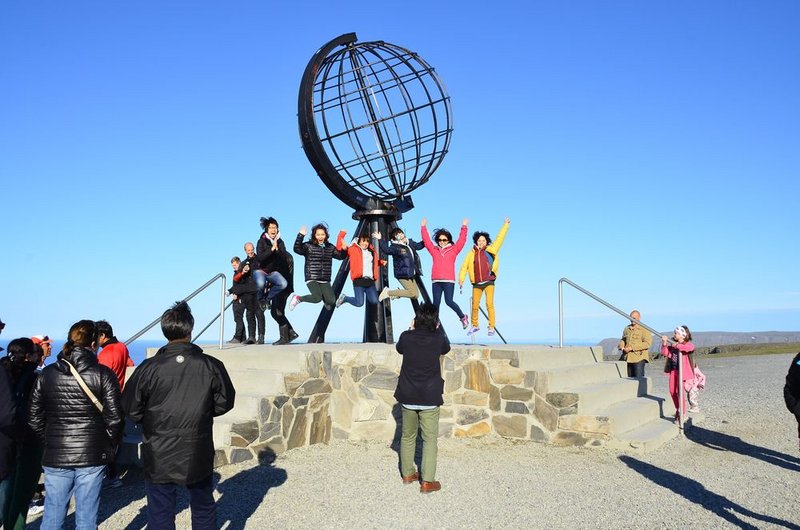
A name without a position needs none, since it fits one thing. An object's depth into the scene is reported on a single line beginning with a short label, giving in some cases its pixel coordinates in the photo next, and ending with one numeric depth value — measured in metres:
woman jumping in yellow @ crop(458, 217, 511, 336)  9.62
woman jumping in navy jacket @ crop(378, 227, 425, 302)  9.52
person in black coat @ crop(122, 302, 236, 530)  3.78
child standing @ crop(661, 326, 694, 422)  8.18
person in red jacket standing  6.16
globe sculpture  9.97
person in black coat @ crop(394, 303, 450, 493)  5.73
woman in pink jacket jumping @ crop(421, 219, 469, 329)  9.48
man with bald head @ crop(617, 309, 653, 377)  10.84
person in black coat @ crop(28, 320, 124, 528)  4.02
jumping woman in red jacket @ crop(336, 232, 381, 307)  9.70
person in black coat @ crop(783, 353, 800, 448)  5.00
